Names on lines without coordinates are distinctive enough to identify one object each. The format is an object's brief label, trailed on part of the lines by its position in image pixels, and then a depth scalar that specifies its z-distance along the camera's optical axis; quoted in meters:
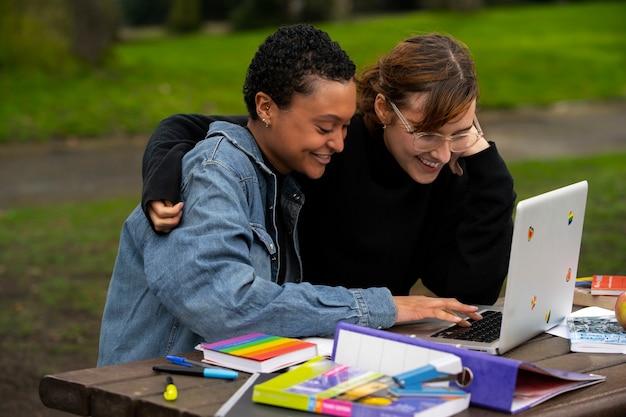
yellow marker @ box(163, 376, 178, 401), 2.16
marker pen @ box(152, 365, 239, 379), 2.32
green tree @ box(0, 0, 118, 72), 12.32
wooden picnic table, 2.14
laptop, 2.48
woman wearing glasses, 3.14
